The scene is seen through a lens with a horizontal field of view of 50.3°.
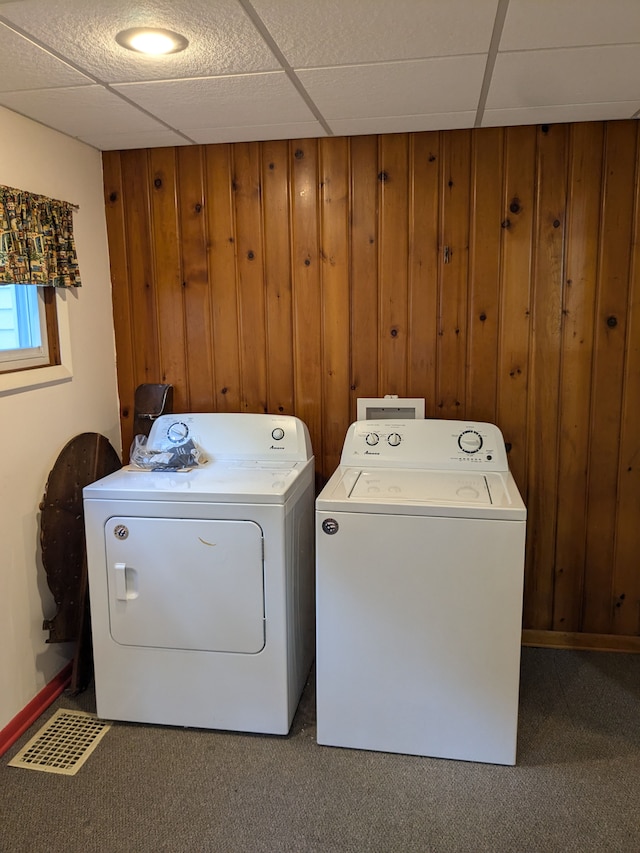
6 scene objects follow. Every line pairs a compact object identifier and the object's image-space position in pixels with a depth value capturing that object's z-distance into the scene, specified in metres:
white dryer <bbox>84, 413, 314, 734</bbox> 2.31
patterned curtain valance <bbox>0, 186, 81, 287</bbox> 2.31
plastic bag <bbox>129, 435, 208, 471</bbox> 2.69
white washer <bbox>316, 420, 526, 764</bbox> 2.16
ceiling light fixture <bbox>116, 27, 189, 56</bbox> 1.74
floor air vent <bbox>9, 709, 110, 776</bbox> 2.26
